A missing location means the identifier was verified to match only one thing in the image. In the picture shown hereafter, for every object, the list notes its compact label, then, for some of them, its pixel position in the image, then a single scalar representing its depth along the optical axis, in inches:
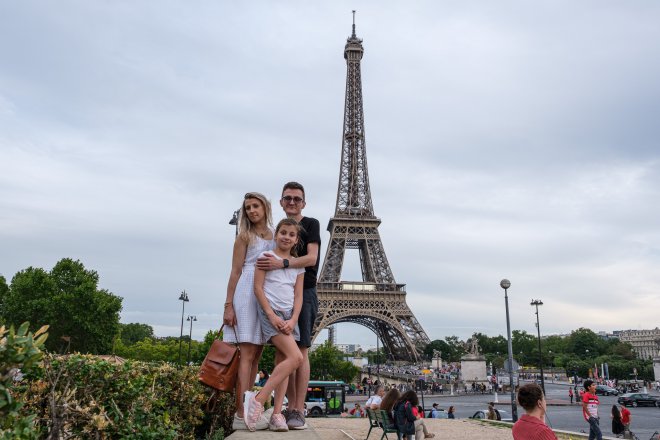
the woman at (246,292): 195.2
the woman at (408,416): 416.2
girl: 188.5
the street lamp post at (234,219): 634.2
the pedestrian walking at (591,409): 484.7
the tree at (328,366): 2527.1
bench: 433.1
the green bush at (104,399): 148.1
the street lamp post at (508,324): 940.0
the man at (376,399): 588.7
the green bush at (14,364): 79.7
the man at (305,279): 198.7
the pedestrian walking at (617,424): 685.9
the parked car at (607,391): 2050.2
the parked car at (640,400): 1471.5
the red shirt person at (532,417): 208.5
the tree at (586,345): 4979.8
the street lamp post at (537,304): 1484.0
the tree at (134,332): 4001.2
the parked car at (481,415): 893.3
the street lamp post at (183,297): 1695.4
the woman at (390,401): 459.5
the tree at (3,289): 1836.4
